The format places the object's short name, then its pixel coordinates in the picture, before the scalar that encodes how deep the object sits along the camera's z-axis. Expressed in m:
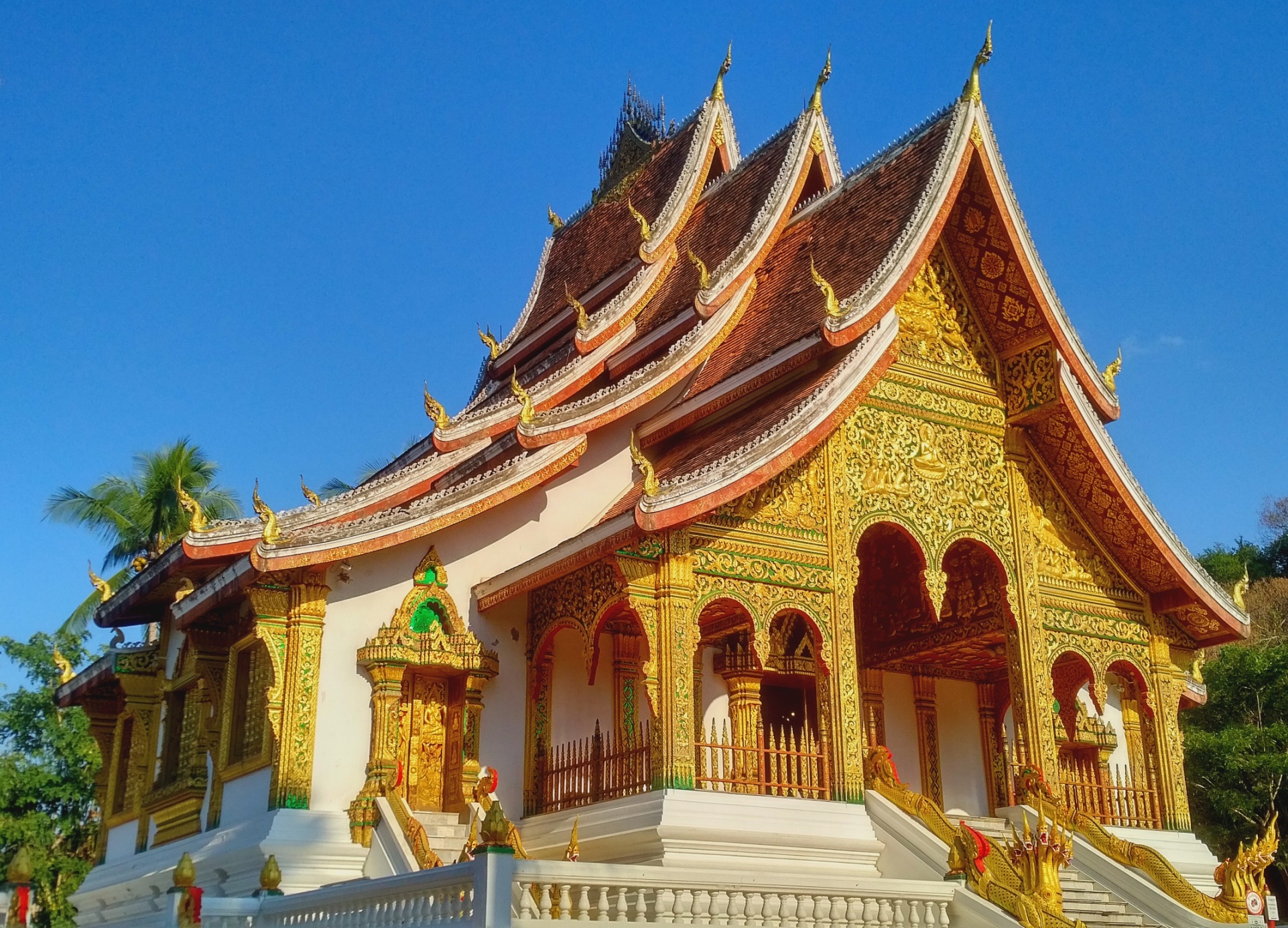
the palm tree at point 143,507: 21.95
